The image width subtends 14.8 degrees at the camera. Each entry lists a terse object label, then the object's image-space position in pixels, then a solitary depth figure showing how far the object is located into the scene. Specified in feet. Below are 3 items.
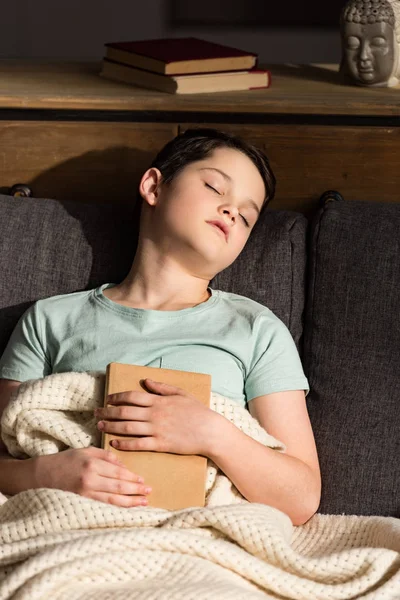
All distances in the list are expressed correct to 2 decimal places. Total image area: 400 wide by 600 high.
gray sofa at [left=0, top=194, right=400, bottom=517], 7.62
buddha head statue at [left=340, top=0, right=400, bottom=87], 8.46
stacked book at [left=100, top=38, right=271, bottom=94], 8.53
